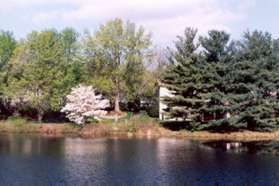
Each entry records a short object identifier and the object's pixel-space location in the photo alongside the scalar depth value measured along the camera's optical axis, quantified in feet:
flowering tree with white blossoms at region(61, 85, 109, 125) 233.76
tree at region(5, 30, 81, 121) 242.99
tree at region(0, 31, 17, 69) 263.90
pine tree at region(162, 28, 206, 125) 214.69
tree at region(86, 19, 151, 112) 263.90
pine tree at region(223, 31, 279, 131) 211.00
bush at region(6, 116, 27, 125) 236.84
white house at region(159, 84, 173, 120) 227.94
